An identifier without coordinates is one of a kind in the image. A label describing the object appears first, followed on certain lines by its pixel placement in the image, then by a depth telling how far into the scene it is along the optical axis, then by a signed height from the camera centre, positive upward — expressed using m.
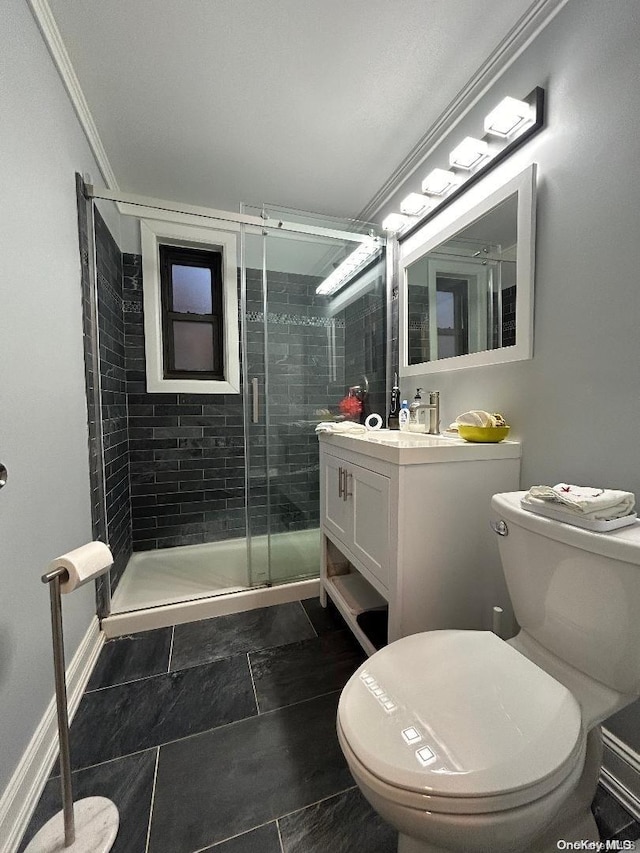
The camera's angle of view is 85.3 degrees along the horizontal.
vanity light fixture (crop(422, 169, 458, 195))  1.63 +1.07
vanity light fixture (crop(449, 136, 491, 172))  1.42 +1.06
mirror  1.27 +0.55
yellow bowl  1.29 -0.10
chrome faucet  1.74 -0.03
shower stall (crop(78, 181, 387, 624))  1.91 +0.14
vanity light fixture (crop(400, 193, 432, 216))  1.79 +1.07
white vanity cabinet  1.16 -0.42
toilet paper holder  0.84 -1.02
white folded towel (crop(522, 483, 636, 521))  0.79 -0.22
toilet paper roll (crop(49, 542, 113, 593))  0.83 -0.38
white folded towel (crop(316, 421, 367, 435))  1.74 -0.10
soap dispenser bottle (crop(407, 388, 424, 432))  1.85 -0.04
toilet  0.59 -0.63
